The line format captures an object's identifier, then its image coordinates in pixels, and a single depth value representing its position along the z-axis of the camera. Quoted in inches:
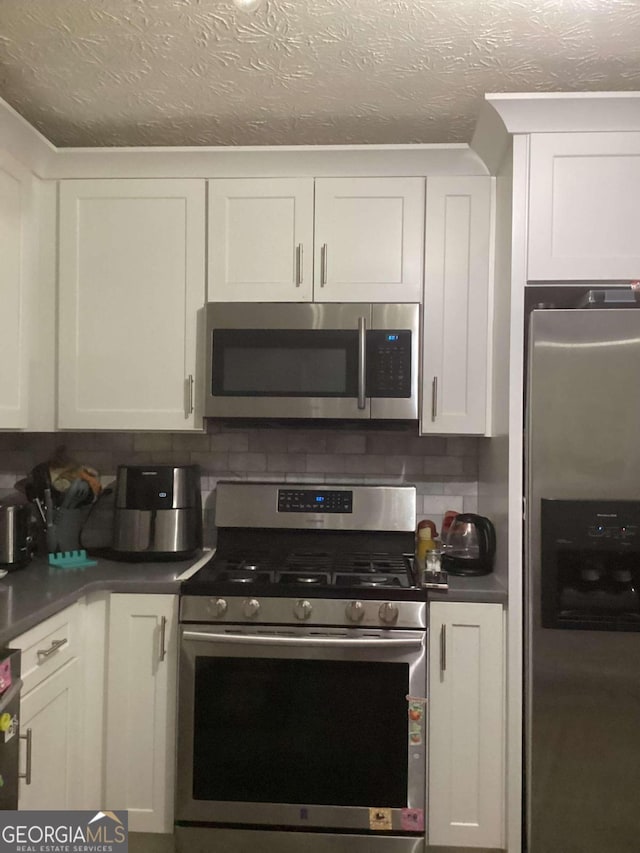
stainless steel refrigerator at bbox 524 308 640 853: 69.9
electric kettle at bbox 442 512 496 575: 83.0
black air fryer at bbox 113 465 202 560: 87.0
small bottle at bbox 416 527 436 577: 88.8
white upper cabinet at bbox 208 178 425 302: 86.4
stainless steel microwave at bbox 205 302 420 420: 85.0
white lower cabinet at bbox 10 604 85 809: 64.0
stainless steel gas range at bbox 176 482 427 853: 74.5
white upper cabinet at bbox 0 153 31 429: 81.9
